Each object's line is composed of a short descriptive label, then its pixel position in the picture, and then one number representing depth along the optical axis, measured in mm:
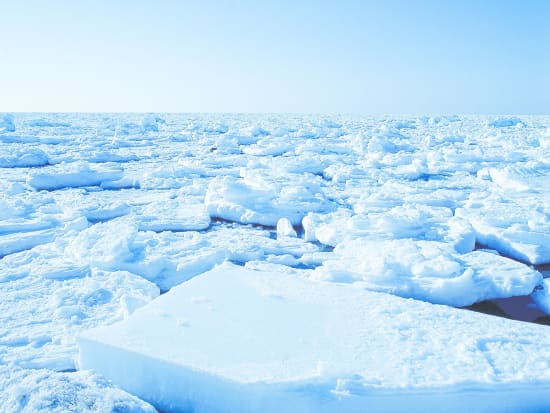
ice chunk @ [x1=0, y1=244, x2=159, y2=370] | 2479
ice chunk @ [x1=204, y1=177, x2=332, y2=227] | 5555
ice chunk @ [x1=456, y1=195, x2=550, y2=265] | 4113
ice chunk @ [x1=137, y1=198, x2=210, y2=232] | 5219
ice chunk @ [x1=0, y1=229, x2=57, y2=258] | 4387
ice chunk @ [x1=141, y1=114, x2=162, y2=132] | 23603
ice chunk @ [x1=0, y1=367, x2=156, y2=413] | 1514
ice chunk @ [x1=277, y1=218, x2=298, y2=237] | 4992
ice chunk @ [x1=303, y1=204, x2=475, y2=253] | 4383
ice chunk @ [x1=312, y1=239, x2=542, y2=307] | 3152
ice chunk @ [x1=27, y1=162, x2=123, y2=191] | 7676
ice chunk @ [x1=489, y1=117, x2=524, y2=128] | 27031
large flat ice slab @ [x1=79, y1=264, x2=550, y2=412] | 1729
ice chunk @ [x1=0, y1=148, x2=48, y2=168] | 10547
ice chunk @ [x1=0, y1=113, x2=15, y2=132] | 20455
